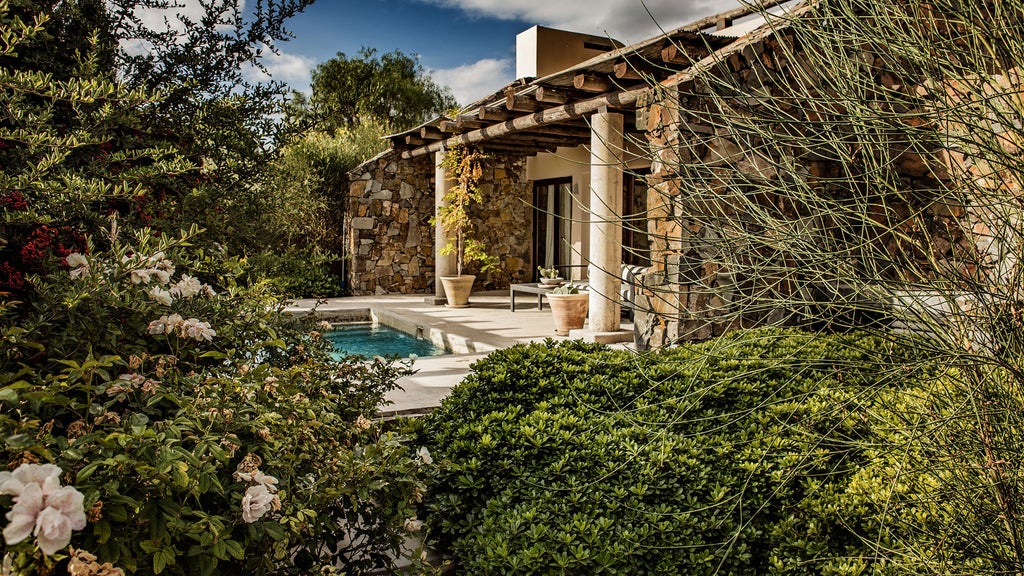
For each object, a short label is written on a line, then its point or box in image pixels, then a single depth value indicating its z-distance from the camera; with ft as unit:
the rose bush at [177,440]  4.67
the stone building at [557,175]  19.67
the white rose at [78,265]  6.41
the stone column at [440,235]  40.19
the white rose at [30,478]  3.89
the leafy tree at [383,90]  75.61
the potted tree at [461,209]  38.65
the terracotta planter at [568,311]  28.25
